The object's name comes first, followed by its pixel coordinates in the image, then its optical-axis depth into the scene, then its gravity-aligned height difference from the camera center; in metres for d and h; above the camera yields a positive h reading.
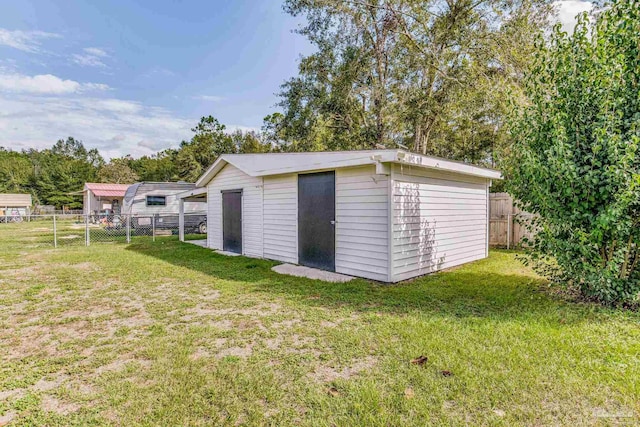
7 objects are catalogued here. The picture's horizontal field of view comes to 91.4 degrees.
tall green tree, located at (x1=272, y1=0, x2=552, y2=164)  10.93 +5.54
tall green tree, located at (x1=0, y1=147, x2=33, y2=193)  36.66 +3.81
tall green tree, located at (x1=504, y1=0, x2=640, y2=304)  3.65 +0.69
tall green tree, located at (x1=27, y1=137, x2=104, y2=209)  36.43 +3.36
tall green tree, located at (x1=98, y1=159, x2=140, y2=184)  38.03 +4.15
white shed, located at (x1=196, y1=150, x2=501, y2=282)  5.51 -0.06
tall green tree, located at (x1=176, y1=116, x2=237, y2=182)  29.09 +5.68
